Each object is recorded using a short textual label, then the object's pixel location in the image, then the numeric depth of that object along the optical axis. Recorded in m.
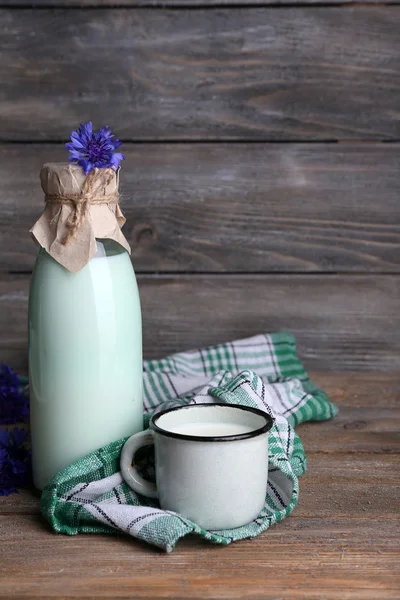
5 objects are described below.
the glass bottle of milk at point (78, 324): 0.92
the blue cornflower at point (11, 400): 1.14
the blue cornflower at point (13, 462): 0.96
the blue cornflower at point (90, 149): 0.90
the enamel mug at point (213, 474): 0.86
